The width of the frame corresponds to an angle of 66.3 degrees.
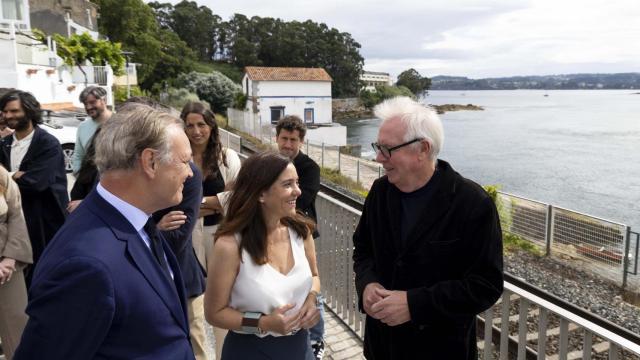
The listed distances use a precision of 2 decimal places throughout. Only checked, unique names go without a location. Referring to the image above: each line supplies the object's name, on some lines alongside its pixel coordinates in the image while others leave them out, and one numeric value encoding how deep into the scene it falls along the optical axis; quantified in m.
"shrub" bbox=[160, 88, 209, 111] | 49.50
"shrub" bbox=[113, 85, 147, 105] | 34.34
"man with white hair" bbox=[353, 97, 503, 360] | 2.28
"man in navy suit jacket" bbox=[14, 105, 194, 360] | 1.35
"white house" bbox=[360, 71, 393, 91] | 168.12
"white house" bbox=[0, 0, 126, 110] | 16.56
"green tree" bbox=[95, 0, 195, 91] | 54.47
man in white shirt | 3.68
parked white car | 11.48
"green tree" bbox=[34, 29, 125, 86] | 27.25
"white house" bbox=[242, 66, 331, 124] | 59.25
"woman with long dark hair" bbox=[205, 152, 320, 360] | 2.40
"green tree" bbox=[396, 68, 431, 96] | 150.38
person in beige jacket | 3.18
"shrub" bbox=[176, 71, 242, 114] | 55.75
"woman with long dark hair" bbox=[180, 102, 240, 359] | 3.68
